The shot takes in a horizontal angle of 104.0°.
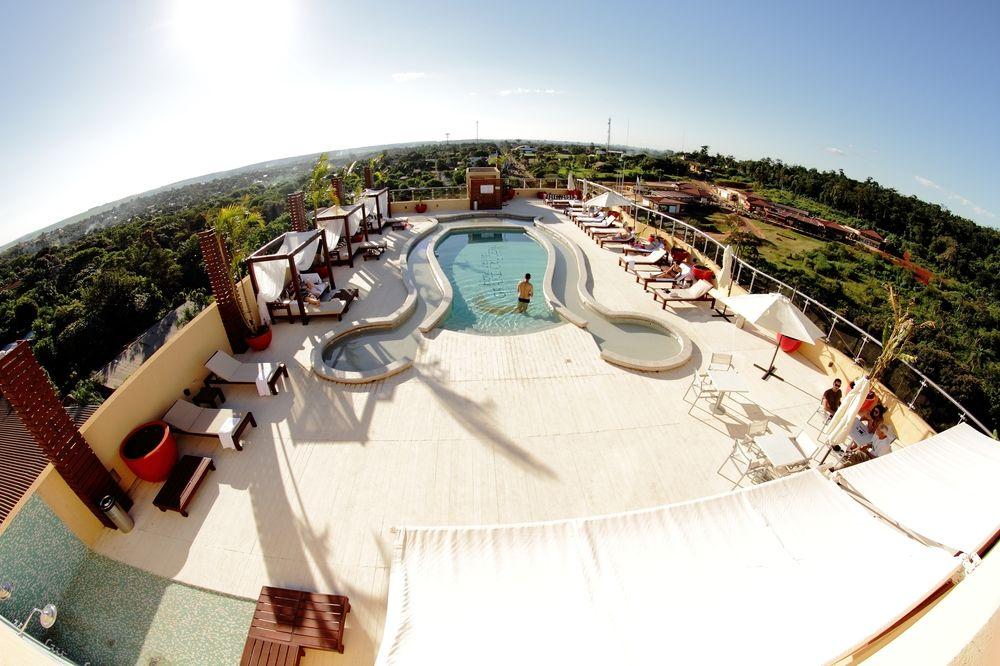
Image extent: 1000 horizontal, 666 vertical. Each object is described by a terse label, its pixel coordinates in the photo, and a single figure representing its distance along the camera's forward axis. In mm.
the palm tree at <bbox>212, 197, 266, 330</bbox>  8594
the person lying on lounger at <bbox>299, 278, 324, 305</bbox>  10391
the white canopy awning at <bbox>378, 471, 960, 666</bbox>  2768
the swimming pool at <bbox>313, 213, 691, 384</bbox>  8867
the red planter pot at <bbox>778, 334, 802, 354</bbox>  8664
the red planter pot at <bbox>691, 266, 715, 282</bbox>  11766
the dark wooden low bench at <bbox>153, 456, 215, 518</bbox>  5309
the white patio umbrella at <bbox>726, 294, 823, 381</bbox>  7371
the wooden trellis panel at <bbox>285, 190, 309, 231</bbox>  13455
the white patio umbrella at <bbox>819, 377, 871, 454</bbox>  5504
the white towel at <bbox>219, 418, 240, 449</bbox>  6164
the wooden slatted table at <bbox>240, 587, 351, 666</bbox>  3918
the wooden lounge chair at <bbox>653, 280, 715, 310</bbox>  10500
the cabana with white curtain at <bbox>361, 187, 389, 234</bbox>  17016
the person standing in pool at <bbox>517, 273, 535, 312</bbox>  11078
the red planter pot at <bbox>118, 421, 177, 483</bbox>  5707
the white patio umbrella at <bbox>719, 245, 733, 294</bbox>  10195
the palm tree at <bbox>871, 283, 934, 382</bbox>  5312
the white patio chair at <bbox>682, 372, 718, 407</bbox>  7453
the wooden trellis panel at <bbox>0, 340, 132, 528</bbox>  4512
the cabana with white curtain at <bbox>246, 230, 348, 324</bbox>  9562
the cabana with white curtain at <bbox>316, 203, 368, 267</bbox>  13220
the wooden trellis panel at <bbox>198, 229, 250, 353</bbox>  8031
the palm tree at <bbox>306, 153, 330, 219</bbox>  14447
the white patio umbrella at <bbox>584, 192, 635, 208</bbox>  16281
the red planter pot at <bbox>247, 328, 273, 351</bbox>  8820
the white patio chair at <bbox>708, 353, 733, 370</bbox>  7469
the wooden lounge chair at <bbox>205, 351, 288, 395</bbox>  7441
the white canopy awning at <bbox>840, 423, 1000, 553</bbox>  3562
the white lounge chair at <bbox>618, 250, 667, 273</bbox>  12906
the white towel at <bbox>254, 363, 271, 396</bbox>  7383
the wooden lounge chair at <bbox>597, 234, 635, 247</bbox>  15641
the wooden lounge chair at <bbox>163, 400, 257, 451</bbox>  6250
